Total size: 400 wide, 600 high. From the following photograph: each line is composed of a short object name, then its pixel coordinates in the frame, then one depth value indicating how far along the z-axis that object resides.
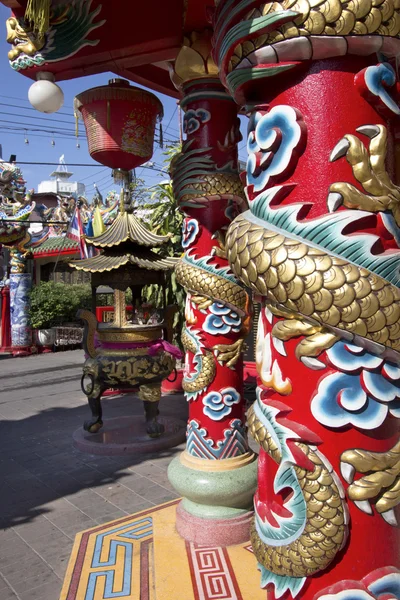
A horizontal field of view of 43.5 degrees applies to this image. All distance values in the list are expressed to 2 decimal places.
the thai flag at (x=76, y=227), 12.08
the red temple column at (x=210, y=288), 3.20
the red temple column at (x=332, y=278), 1.21
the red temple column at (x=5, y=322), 14.51
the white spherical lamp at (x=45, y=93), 3.00
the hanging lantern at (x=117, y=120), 3.86
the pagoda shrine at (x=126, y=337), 5.73
